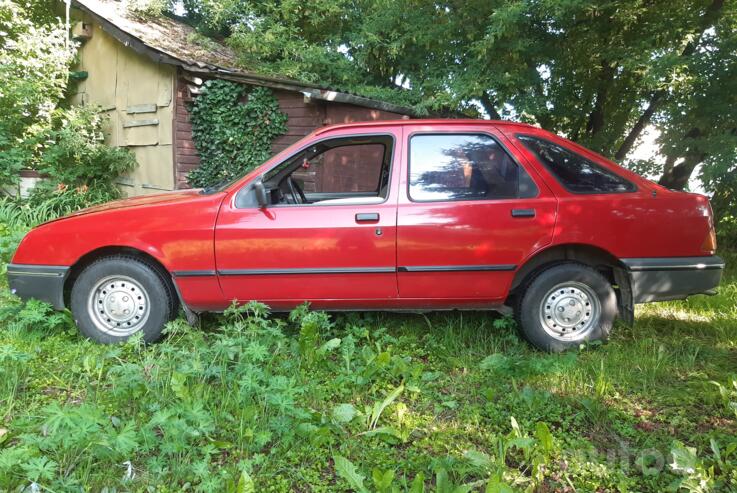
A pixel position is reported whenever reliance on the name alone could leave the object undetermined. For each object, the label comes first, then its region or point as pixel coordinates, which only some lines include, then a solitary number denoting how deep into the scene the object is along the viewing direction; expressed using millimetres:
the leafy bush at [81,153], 9094
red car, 3494
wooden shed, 8727
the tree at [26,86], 8758
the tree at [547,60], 6203
